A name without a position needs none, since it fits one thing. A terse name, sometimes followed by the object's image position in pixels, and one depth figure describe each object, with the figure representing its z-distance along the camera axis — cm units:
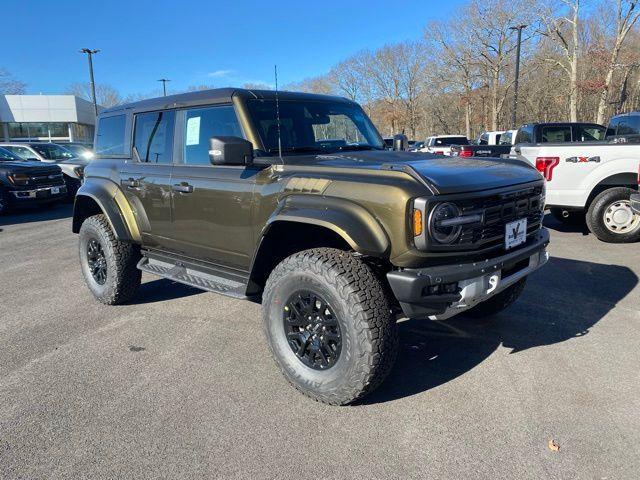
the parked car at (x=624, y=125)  839
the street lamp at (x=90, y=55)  3092
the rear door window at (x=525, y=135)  1004
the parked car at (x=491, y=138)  2237
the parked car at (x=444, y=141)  2469
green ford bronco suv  273
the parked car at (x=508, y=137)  1731
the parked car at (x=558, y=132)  1005
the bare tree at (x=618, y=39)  2766
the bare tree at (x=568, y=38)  2978
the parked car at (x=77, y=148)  1726
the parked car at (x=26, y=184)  1197
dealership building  4800
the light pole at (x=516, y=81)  2927
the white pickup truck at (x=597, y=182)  695
